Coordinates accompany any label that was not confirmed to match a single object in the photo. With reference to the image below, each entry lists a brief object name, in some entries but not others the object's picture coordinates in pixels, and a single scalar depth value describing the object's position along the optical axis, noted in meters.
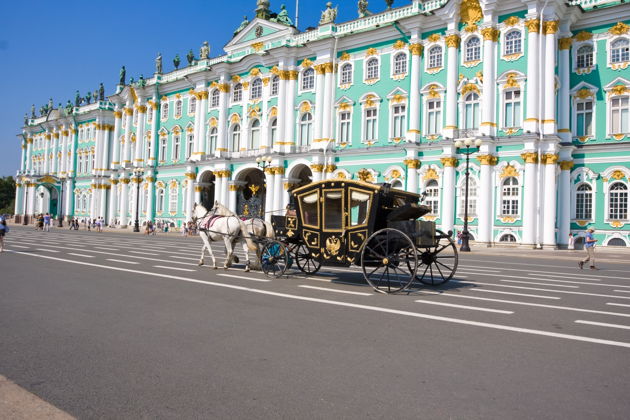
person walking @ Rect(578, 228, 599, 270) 17.83
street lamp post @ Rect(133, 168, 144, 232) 50.06
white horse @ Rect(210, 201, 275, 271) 14.21
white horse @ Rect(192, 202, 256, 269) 14.76
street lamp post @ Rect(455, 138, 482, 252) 27.05
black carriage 10.80
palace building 30.55
